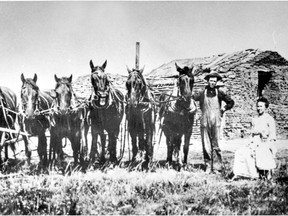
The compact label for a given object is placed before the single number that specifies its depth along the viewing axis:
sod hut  15.58
